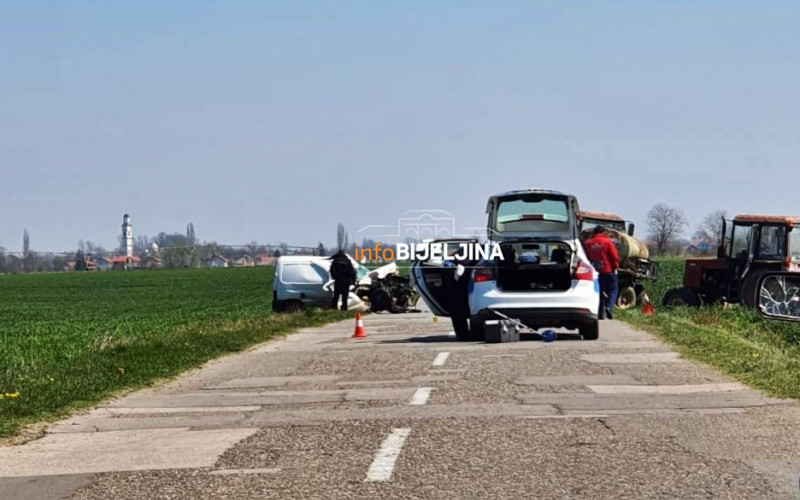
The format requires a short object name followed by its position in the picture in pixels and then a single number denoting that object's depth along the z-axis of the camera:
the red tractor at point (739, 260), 32.72
